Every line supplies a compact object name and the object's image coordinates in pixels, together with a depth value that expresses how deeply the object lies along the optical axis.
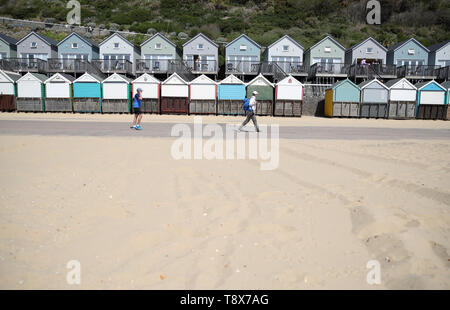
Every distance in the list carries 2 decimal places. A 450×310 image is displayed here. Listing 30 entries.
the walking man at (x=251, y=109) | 13.55
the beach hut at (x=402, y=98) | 31.23
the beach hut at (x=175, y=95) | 30.55
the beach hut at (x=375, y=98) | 31.36
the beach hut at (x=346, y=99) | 31.55
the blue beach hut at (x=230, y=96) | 30.50
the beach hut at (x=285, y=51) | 41.94
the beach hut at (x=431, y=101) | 31.17
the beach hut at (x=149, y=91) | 30.17
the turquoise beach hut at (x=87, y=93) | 30.20
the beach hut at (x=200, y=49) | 42.19
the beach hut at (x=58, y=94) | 30.17
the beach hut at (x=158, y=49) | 41.81
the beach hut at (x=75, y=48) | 42.41
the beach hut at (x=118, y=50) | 41.66
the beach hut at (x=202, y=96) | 30.61
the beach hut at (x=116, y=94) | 30.36
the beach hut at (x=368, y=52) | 42.50
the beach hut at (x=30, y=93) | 30.04
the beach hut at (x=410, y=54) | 42.22
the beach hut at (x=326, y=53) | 42.38
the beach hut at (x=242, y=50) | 41.84
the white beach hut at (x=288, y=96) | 30.98
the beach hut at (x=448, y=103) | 31.21
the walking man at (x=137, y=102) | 14.29
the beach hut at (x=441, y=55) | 41.84
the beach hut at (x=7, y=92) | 30.14
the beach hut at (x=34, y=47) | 42.16
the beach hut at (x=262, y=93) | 30.73
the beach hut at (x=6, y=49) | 42.25
